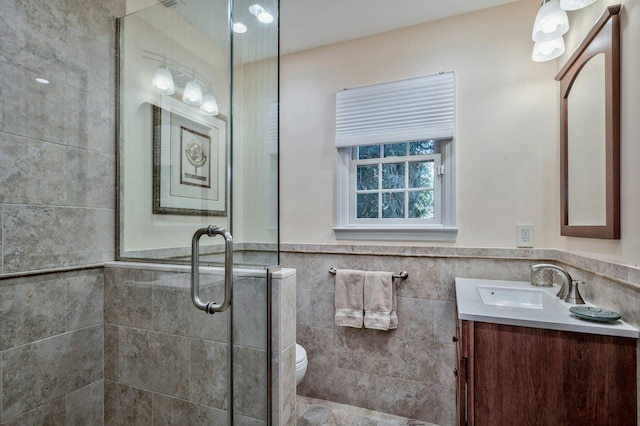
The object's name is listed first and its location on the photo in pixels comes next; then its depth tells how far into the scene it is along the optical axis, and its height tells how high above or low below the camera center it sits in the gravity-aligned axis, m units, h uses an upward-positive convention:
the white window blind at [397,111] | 2.02 +0.69
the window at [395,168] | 2.04 +0.32
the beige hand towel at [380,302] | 2.01 -0.58
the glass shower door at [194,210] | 1.32 +0.01
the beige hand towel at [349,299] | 2.08 -0.58
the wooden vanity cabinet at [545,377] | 1.01 -0.55
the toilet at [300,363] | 1.62 -0.80
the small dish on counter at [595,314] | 1.06 -0.35
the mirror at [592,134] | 1.22 +0.36
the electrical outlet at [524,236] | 1.84 -0.14
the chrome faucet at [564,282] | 1.39 -0.31
